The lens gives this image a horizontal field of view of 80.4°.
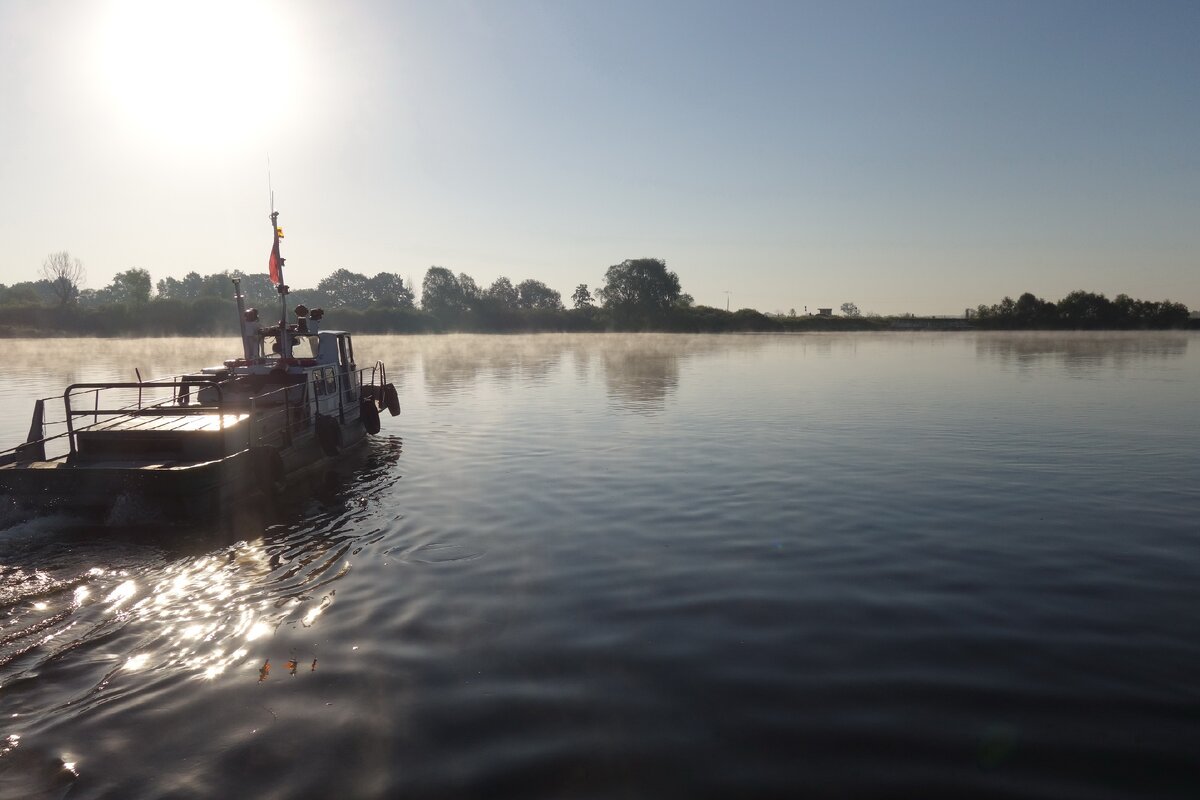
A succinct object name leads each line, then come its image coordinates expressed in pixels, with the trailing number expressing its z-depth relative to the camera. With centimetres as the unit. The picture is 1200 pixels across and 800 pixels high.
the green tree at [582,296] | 18962
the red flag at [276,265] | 1980
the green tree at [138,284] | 12938
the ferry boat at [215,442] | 1133
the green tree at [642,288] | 15812
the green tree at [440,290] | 17008
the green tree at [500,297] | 18784
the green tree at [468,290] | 17418
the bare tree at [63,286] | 12572
